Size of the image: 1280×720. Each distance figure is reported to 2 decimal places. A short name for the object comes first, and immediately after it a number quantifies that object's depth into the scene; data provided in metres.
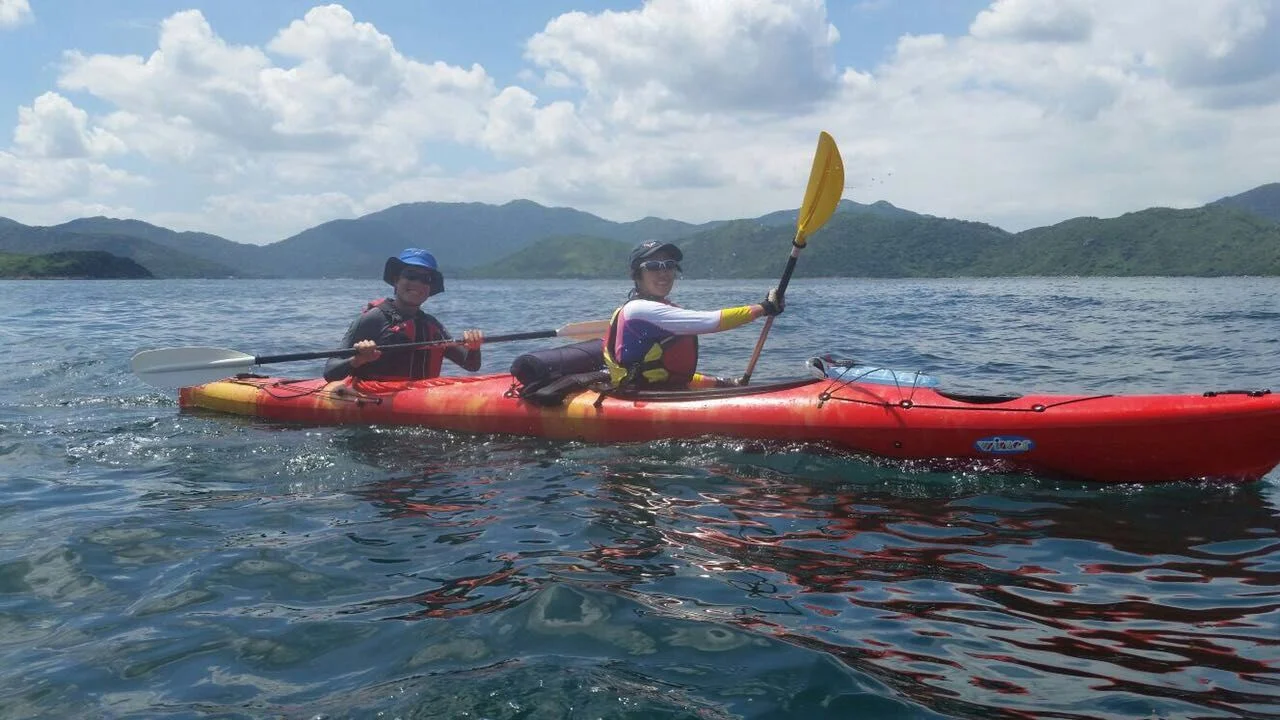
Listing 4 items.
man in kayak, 9.38
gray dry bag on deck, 8.42
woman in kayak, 7.82
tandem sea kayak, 5.98
